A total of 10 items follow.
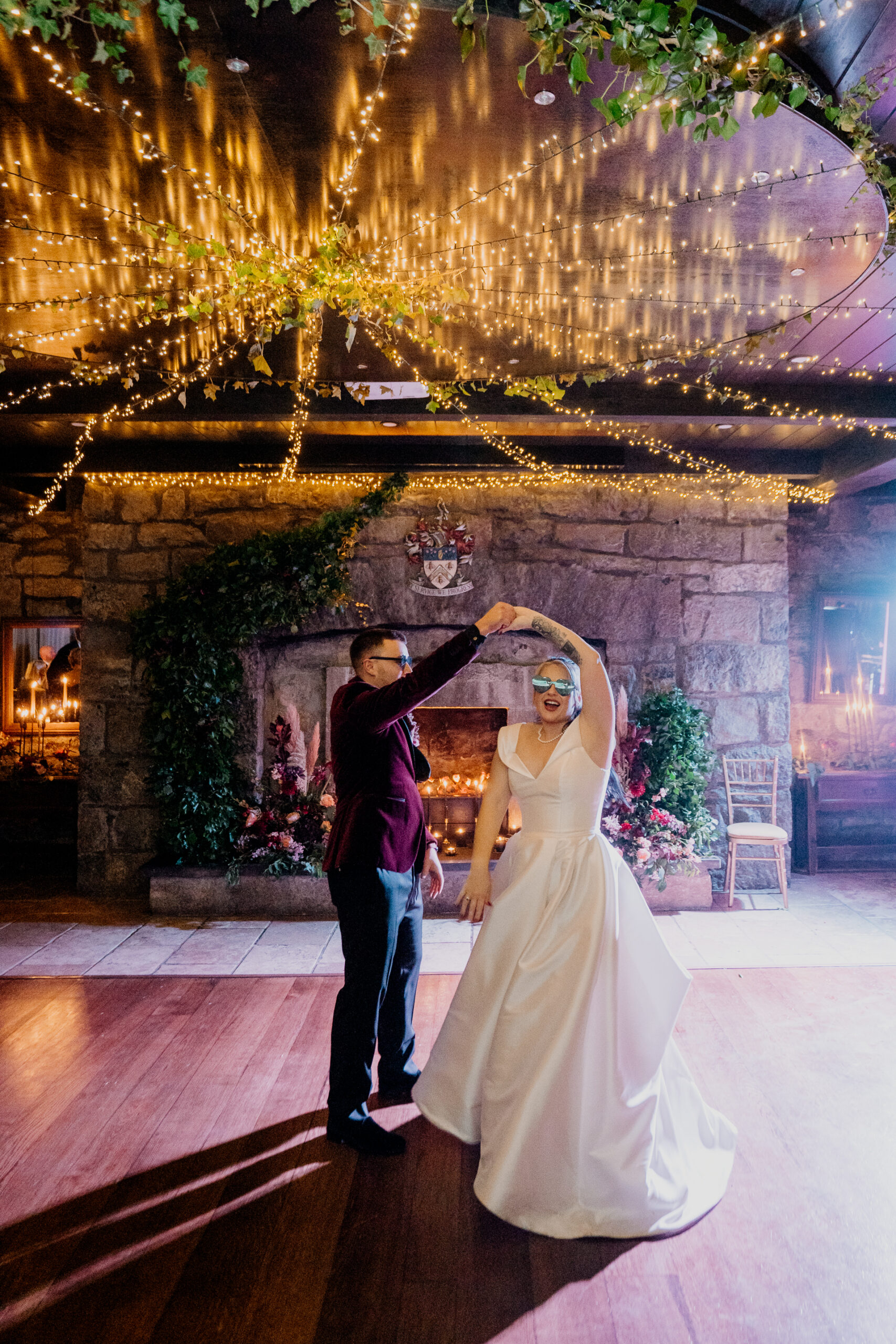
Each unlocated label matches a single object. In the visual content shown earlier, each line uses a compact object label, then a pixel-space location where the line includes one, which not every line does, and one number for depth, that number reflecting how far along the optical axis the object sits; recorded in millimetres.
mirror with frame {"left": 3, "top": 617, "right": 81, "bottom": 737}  7383
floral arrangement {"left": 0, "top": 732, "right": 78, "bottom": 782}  7031
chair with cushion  5750
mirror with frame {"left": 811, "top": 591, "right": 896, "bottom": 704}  7172
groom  2725
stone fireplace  6086
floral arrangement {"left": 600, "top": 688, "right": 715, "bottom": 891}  5547
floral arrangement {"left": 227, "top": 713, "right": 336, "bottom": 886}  5543
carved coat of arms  6059
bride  2377
